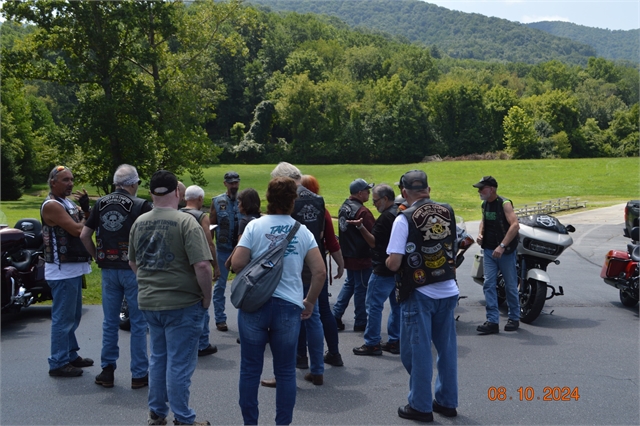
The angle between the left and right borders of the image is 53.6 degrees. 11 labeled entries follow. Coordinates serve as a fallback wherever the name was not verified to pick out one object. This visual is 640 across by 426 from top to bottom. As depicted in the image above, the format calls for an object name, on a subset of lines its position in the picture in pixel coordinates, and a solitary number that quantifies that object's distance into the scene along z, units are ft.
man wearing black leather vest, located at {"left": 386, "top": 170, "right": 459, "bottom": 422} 16.21
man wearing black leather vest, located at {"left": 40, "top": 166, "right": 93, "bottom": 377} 19.48
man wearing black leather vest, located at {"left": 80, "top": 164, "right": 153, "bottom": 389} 18.30
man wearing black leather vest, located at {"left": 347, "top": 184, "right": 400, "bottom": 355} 21.72
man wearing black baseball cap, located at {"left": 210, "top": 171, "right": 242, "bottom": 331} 24.89
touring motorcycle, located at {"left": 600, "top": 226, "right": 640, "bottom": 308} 28.66
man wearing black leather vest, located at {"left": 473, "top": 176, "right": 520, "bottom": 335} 24.95
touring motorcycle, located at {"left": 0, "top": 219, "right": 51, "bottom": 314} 24.73
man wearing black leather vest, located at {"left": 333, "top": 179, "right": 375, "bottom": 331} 23.29
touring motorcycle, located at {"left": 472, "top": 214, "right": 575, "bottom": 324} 26.13
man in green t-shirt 15.06
